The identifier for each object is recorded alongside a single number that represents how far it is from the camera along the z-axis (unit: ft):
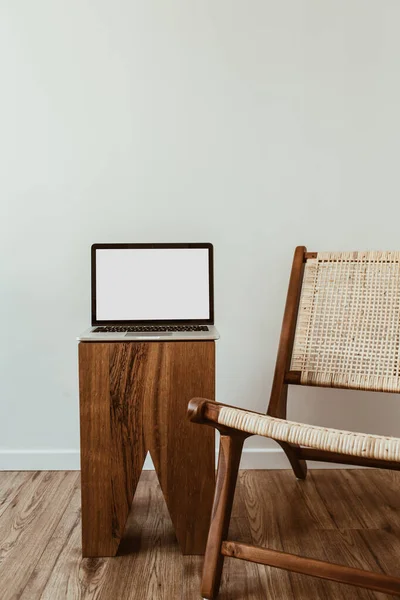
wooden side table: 4.31
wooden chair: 5.08
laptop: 5.35
